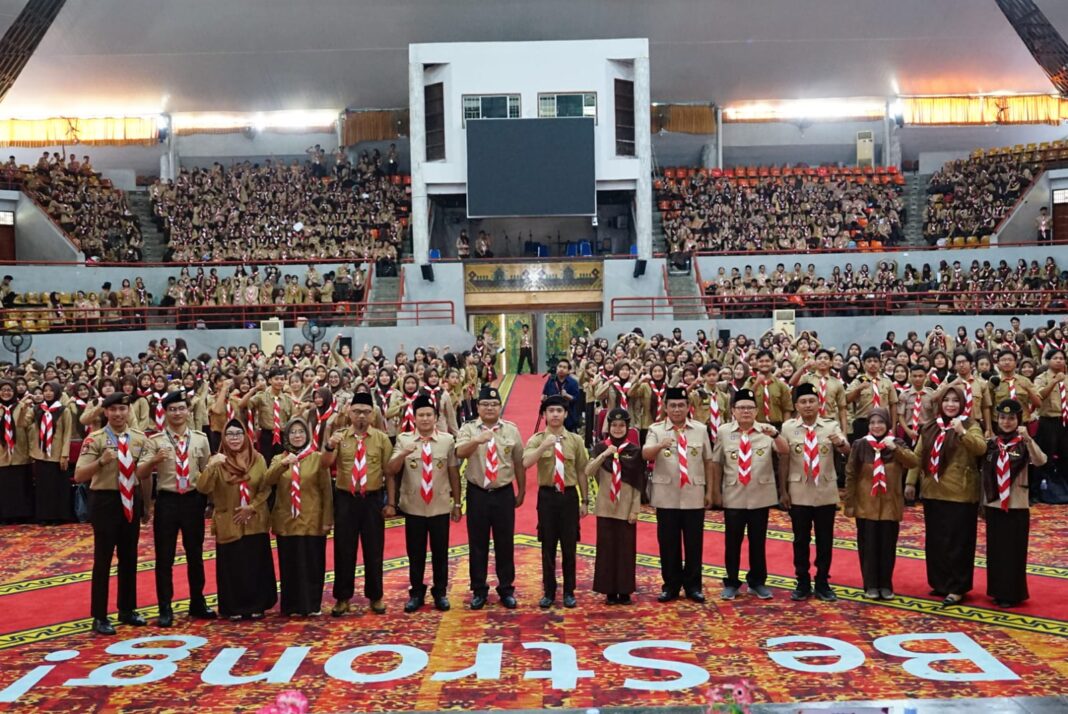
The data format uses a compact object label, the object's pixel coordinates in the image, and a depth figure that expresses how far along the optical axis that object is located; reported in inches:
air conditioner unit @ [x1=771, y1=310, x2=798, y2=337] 902.4
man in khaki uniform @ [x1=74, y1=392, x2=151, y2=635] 297.7
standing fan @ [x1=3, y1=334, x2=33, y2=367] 829.2
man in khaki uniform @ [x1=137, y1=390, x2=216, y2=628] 301.0
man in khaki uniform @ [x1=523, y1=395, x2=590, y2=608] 310.0
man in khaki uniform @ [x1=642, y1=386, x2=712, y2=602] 313.3
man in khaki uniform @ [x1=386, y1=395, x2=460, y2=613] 309.1
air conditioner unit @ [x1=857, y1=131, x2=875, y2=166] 1478.8
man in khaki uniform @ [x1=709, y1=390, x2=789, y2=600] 314.7
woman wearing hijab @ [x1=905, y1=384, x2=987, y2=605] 308.8
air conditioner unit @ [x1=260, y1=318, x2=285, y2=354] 863.1
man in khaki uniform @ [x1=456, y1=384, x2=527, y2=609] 312.0
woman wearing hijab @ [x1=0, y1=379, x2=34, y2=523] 466.6
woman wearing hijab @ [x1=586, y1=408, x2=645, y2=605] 312.3
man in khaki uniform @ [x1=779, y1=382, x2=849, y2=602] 314.7
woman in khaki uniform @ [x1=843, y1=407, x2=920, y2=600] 312.5
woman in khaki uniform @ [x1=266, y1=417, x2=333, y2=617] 304.5
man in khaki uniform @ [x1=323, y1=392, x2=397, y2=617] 307.3
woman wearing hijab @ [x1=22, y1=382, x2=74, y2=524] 463.2
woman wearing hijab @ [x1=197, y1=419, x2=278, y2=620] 299.3
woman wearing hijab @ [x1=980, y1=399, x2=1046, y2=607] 300.8
